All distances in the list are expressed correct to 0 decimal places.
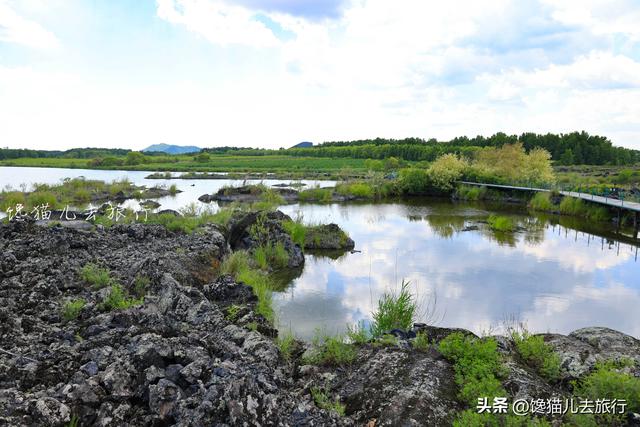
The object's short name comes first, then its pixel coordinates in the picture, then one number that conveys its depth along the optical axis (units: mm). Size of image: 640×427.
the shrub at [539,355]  6152
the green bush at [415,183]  41875
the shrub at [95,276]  8258
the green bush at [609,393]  4566
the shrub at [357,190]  40094
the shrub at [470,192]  38031
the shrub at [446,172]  40844
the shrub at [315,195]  38094
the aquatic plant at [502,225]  22359
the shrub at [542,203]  29828
